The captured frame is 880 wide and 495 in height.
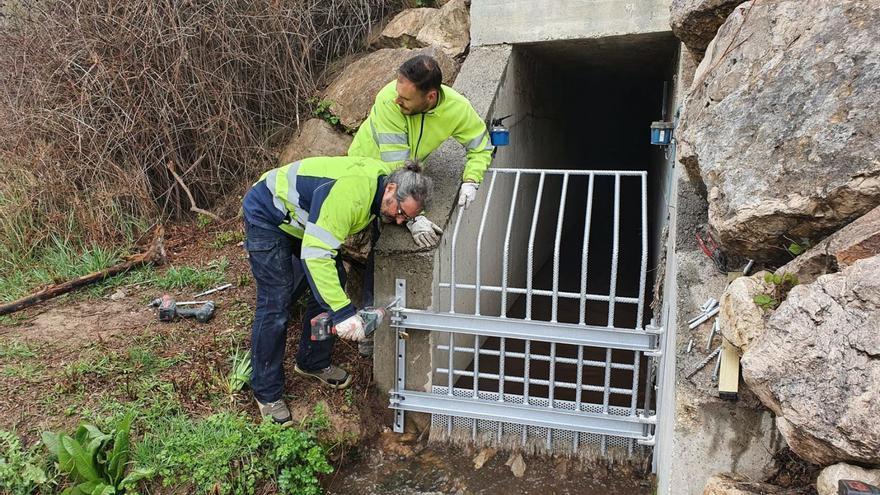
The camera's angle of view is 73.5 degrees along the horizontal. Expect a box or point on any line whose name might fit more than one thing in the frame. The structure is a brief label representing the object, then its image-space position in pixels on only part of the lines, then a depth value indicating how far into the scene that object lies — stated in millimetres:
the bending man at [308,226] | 3010
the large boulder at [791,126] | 1954
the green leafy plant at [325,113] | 5477
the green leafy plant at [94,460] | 2909
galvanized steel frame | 3178
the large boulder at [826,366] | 1633
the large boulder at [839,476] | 1652
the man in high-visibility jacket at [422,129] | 3395
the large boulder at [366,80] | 5266
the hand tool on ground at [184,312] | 4266
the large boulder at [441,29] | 5461
